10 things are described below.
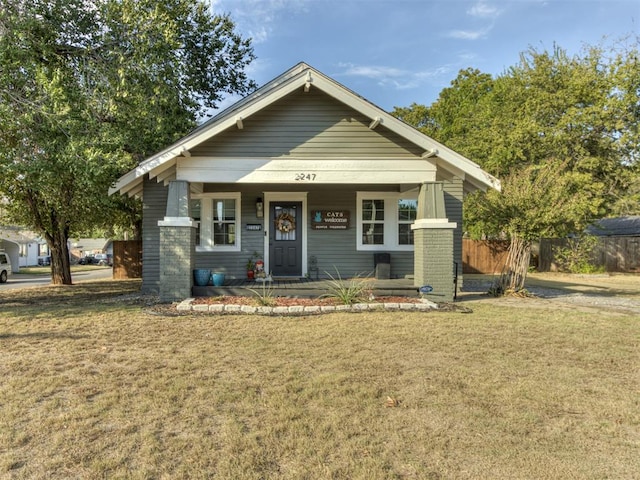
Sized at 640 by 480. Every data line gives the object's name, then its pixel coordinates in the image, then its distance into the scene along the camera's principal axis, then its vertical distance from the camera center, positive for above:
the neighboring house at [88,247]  54.93 -0.10
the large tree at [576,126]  19.69 +6.43
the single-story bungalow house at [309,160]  8.61 +1.97
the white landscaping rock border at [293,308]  7.52 -1.25
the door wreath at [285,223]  10.99 +0.65
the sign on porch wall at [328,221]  10.94 +0.70
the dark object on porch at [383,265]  10.29 -0.52
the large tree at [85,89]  8.20 +3.71
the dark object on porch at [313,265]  10.91 -0.54
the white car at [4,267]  21.00 -1.14
